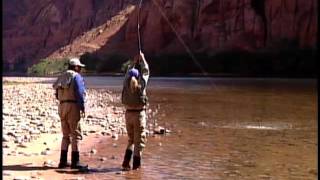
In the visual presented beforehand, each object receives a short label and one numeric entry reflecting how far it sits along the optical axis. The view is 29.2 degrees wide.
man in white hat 10.39
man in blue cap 10.41
